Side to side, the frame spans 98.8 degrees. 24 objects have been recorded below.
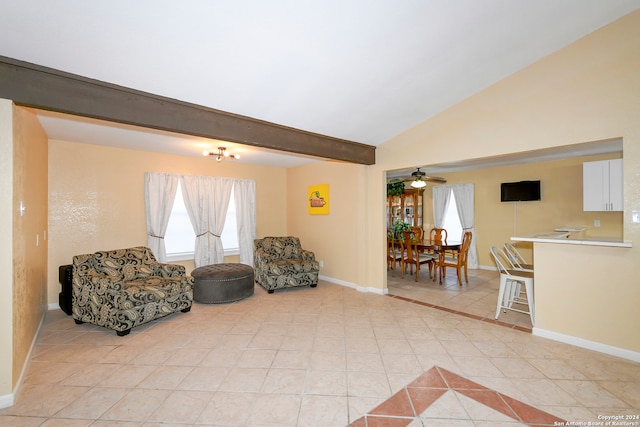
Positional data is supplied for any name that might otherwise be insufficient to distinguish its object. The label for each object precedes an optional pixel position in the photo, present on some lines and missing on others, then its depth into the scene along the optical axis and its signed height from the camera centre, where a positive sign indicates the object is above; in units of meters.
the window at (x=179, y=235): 5.06 -0.41
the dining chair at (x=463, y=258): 5.19 -0.90
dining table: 5.34 -0.74
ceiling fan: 5.68 +0.71
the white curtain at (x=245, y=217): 5.79 -0.09
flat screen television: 5.64 +0.43
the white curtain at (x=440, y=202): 7.27 +0.26
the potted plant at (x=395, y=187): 7.00 +0.64
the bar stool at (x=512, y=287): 3.28 -1.02
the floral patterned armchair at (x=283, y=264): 4.75 -0.93
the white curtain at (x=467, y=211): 6.71 +0.02
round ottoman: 4.14 -1.12
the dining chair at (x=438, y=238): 5.81 -0.58
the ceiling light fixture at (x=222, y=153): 4.32 +0.98
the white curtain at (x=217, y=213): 5.39 -0.01
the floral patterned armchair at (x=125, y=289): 3.13 -0.94
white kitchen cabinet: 3.35 +0.32
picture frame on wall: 5.57 +0.27
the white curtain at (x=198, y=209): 5.14 +0.07
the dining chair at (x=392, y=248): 5.78 -0.82
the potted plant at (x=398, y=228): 5.82 -0.35
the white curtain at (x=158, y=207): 4.72 +0.11
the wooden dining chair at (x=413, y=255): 5.48 -0.89
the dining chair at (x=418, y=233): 5.90 -0.46
